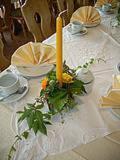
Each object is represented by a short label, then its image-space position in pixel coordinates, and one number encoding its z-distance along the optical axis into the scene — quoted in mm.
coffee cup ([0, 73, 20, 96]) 896
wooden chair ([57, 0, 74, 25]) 2005
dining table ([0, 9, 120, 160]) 756
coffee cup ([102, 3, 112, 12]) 1684
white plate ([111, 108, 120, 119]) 840
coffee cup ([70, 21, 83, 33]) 1404
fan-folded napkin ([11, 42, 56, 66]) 1095
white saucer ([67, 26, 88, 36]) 1414
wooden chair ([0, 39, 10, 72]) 1352
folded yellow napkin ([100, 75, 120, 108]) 859
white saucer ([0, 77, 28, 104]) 909
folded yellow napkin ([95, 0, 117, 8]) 1755
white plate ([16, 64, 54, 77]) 1047
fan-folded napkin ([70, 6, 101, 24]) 1522
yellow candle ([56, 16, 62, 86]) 722
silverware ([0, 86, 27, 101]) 950
